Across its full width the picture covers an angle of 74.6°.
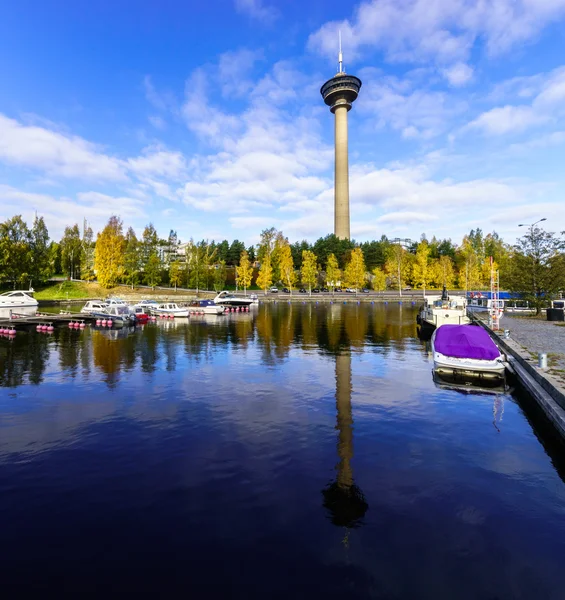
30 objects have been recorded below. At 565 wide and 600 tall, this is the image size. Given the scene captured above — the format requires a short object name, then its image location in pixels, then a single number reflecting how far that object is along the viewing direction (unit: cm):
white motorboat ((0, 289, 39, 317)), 5583
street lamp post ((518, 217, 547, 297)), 5097
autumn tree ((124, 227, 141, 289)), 10719
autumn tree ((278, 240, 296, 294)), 11575
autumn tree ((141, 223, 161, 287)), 10769
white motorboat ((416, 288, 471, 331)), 4262
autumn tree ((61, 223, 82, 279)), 11575
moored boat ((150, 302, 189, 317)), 6316
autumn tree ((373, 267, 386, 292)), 11706
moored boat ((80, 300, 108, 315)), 5556
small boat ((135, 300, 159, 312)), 6849
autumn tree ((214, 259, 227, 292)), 11110
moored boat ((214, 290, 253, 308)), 8075
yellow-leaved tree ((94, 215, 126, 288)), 10350
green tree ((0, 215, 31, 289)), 8894
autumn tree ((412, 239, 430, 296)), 11738
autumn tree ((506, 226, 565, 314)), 4962
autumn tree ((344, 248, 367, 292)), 11431
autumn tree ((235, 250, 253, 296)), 11244
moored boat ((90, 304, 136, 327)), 5188
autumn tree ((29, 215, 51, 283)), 10006
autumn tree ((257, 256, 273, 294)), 11362
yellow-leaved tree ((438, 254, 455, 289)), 11870
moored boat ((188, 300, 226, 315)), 6914
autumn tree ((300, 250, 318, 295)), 11412
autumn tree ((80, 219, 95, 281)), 11100
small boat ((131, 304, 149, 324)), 5650
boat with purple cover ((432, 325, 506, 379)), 2203
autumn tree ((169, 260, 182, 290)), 10998
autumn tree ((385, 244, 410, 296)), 12119
